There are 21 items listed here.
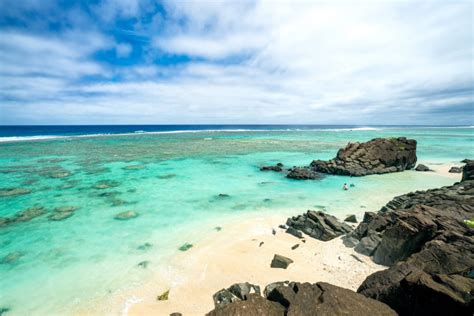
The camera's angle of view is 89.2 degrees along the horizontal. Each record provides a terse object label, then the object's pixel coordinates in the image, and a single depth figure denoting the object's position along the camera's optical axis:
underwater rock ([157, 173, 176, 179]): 27.55
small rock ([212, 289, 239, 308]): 7.68
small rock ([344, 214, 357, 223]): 14.21
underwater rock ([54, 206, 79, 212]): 17.17
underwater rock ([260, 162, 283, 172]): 30.59
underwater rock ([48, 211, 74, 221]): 15.81
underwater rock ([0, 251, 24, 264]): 11.00
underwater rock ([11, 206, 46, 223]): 15.65
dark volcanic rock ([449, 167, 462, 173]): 29.02
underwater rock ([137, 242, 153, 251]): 12.03
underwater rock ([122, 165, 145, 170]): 32.53
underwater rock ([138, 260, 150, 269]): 10.46
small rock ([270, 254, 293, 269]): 9.73
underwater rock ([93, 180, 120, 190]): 23.26
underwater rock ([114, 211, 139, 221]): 15.80
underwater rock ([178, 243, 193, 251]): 11.88
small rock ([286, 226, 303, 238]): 12.46
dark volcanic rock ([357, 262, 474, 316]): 4.63
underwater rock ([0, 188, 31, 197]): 20.72
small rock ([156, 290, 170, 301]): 8.24
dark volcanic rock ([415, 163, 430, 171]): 31.16
